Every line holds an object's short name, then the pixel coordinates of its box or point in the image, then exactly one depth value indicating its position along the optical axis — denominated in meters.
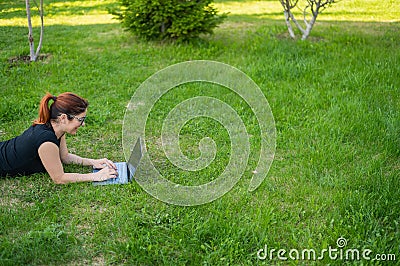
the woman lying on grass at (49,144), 3.84
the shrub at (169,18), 7.54
